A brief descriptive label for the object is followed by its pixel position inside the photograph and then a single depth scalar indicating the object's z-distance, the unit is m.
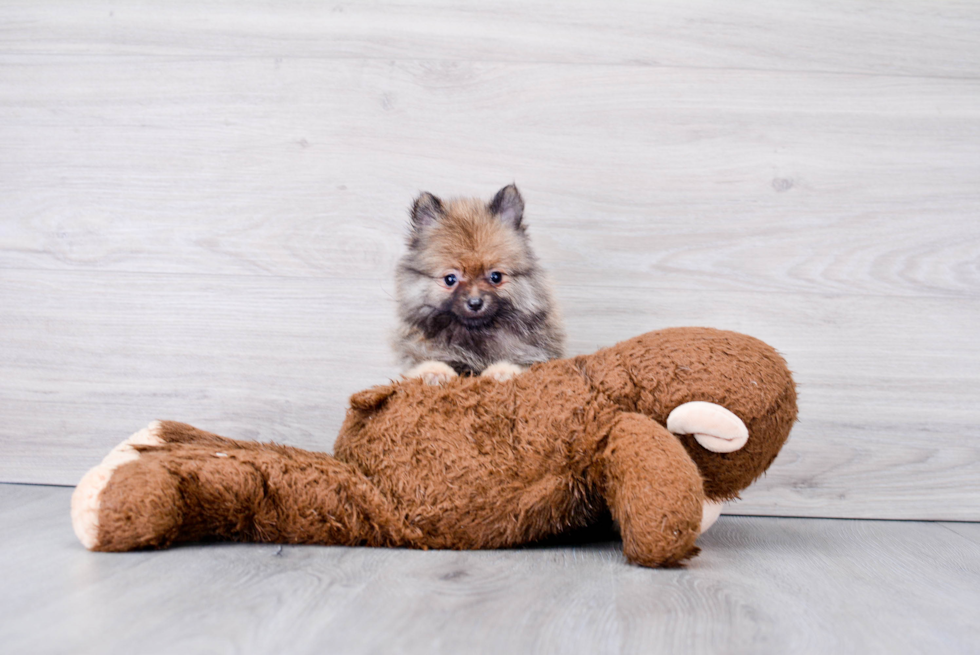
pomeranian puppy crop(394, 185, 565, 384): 1.26
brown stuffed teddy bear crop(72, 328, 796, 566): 1.02
